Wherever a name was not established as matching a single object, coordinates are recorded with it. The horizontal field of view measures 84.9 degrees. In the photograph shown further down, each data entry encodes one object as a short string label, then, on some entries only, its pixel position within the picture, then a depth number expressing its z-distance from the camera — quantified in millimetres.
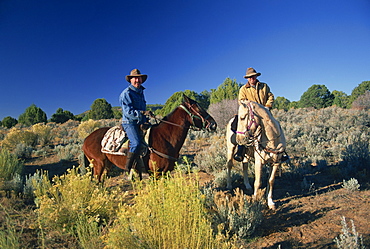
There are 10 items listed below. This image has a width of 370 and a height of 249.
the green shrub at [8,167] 5543
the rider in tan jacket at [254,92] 4757
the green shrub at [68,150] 8719
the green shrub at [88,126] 14398
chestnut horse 4066
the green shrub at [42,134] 12341
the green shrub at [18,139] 10727
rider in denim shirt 3967
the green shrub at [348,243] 2344
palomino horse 3818
